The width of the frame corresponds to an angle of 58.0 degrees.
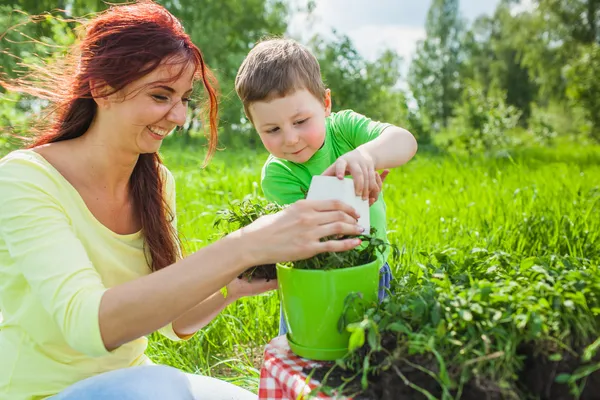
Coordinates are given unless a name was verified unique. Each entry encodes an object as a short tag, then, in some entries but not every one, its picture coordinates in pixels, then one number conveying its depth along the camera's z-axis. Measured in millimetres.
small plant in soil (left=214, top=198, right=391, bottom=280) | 1155
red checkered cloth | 1067
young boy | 1625
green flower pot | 1104
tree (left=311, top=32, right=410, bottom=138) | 10016
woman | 1129
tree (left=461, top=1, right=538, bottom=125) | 30609
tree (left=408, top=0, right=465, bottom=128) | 33850
